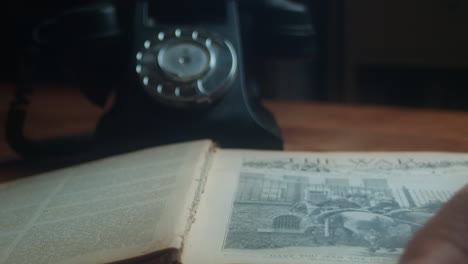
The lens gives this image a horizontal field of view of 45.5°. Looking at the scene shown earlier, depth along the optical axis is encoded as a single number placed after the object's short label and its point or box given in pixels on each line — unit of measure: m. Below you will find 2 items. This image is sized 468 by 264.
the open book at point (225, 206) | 0.45
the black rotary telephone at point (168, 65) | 0.73
